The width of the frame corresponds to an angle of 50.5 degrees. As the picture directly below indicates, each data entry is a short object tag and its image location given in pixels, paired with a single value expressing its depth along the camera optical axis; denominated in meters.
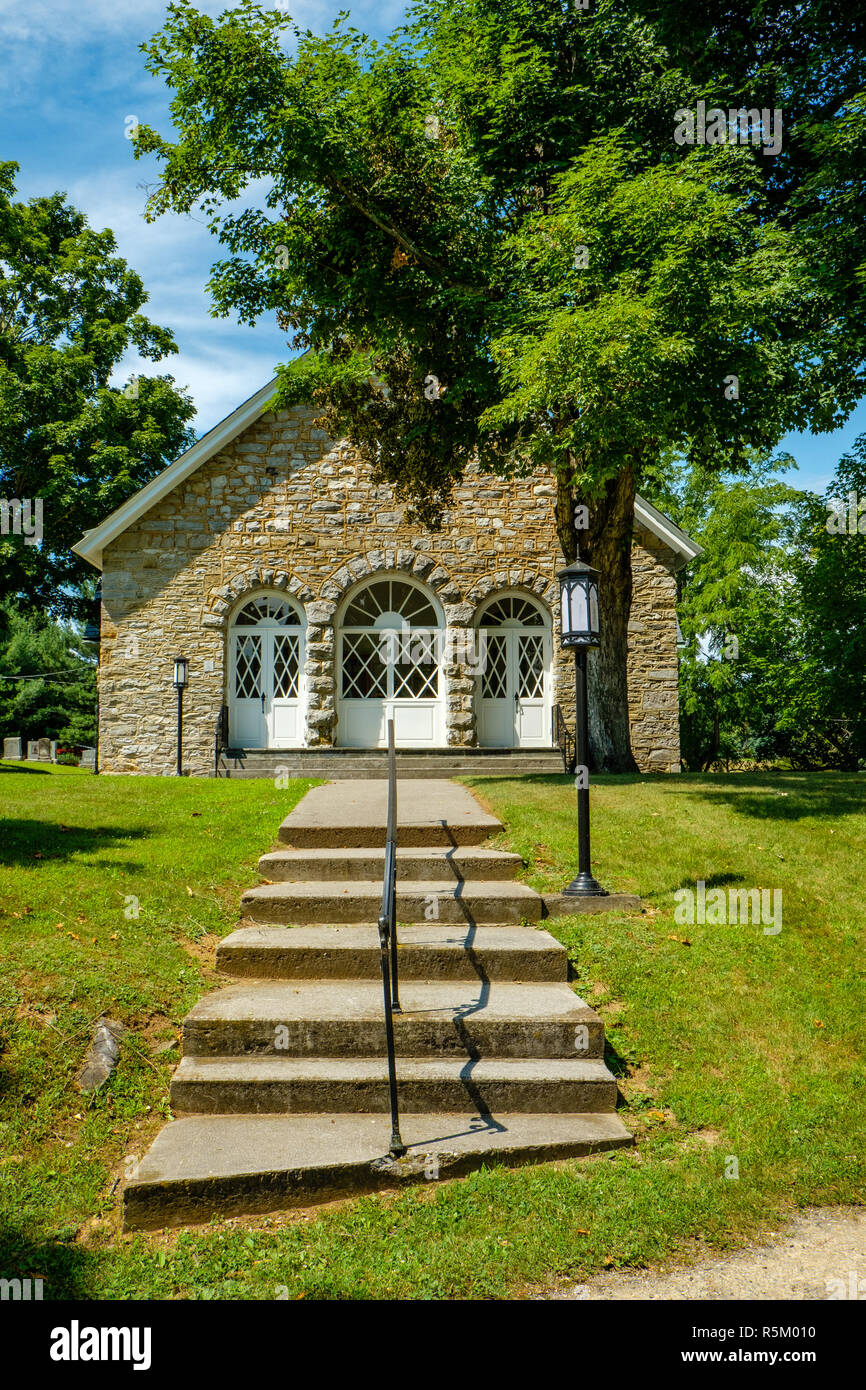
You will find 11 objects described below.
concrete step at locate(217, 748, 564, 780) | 14.45
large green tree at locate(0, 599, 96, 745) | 35.78
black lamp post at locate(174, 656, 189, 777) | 15.34
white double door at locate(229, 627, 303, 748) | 16.00
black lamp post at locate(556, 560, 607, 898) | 6.62
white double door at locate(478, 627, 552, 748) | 16.09
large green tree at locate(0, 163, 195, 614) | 23.17
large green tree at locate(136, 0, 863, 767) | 8.78
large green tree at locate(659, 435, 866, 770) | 21.92
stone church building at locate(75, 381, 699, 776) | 15.86
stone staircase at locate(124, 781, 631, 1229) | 3.79
